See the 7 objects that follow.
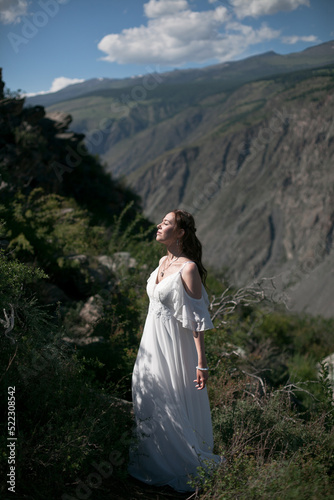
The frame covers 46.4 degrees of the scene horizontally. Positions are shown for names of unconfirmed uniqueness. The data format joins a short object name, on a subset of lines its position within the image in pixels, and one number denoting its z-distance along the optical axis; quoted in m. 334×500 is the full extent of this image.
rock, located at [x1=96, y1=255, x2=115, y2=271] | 6.26
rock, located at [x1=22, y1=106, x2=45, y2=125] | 10.99
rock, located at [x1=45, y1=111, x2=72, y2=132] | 14.59
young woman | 2.90
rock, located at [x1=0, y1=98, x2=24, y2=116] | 9.01
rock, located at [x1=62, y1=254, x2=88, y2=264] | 5.65
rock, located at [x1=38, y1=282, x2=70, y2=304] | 4.77
